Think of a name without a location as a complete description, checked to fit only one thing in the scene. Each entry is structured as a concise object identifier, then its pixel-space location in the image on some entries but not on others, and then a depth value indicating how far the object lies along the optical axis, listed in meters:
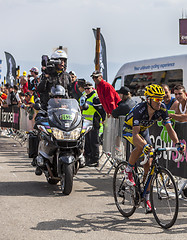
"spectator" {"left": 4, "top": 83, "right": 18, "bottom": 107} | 20.63
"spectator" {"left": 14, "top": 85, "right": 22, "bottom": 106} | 19.66
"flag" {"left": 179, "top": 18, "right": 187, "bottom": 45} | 34.00
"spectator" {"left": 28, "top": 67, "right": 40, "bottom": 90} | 14.96
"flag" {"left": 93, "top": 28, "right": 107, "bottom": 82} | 22.31
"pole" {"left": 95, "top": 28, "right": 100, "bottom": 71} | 22.14
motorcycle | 7.98
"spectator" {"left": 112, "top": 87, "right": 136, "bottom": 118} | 10.74
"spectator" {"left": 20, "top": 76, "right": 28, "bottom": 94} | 18.78
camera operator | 9.51
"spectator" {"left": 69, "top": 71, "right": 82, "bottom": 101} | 13.19
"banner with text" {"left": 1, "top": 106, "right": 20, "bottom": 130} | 19.42
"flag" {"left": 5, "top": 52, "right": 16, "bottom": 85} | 36.75
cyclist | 6.32
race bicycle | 5.94
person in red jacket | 11.73
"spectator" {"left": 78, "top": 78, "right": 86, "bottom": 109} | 12.84
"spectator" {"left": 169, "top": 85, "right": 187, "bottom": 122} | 9.12
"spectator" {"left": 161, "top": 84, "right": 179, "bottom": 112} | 9.46
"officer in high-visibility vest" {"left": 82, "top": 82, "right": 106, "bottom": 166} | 11.96
